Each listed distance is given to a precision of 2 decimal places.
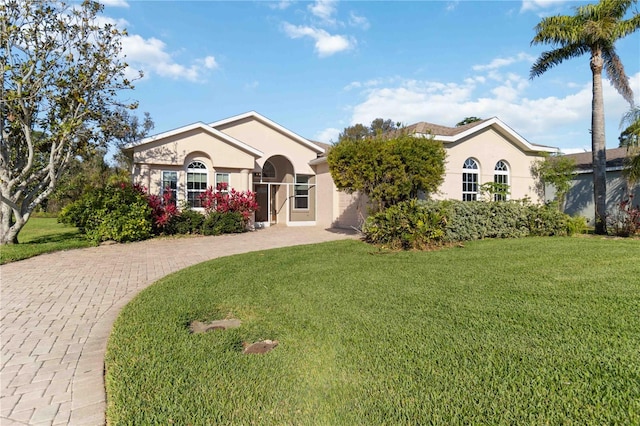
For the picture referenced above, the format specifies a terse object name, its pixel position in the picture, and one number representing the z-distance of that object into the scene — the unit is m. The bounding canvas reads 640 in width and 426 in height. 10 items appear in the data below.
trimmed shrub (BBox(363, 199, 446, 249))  11.08
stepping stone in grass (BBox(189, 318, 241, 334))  4.83
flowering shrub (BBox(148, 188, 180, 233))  14.80
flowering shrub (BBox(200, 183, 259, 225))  16.44
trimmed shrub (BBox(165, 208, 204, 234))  15.45
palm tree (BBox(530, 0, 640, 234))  15.12
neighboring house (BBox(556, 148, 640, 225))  17.92
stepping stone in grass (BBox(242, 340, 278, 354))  4.08
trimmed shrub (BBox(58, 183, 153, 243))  13.35
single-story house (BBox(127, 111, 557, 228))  16.66
